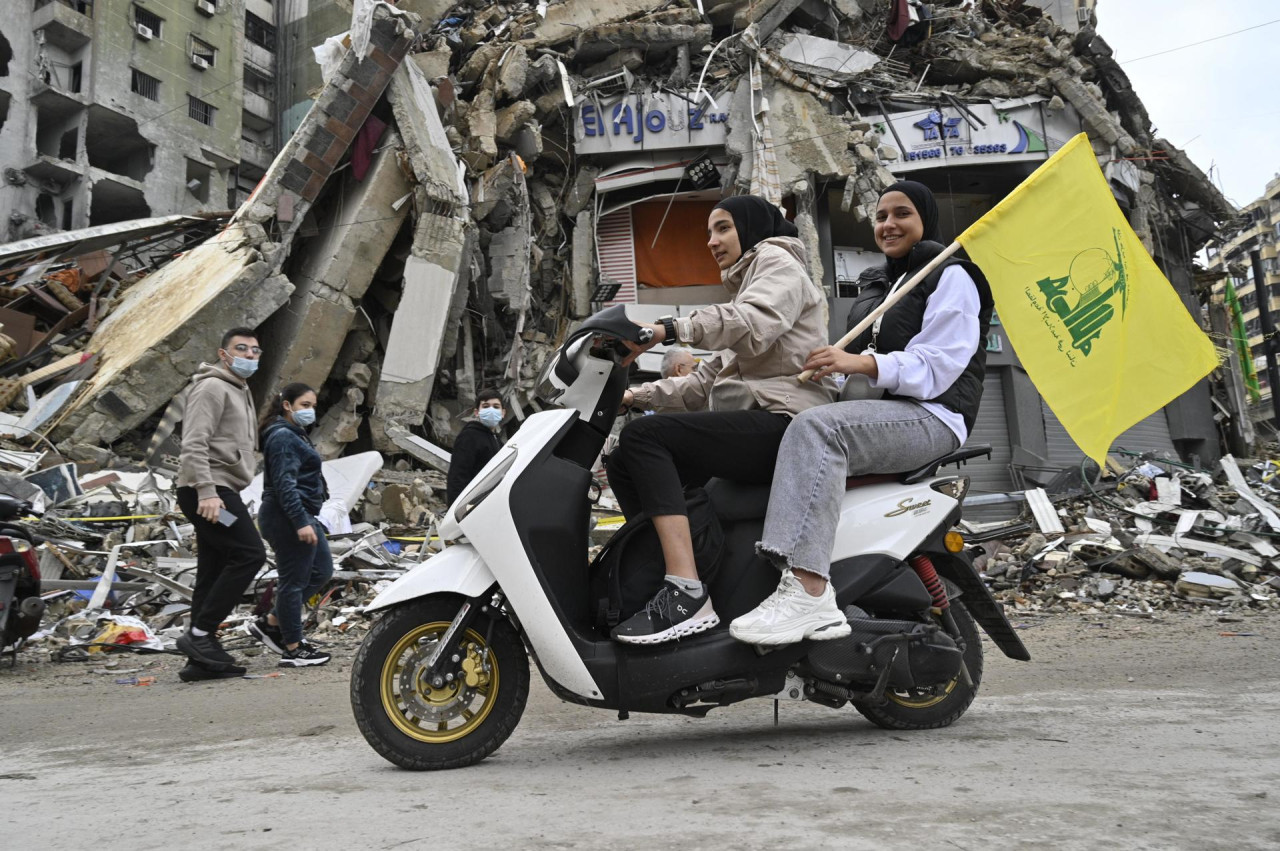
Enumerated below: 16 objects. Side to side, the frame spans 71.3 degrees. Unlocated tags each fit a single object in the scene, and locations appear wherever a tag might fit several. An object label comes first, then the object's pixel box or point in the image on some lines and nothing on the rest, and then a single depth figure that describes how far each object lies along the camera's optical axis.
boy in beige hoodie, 5.10
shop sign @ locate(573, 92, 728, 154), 18.70
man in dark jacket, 6.27
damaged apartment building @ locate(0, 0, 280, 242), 31.73
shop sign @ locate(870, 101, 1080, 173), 19.05
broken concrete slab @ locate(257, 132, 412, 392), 12.90
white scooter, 2.70
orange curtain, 20.17
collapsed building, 13.03
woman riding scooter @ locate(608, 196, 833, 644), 2.78
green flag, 26.71
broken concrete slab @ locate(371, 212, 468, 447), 13.62
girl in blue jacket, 5.55
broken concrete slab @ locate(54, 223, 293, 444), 11.27
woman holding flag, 2.75
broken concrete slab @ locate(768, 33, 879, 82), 19.84
